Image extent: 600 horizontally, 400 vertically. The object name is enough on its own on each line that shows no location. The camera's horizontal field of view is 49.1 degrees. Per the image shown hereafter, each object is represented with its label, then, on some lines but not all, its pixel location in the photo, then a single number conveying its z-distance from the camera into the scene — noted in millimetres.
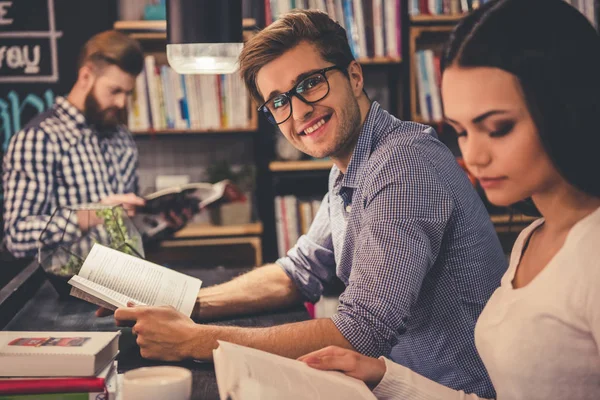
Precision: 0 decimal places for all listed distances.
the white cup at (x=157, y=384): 913
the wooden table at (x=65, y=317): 1321
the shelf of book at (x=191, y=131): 3221
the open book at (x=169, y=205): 2486
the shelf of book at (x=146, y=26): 3160
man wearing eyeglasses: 1219
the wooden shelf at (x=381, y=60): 3195
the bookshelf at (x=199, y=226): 3191
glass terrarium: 1694
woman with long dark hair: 803
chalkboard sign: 3270
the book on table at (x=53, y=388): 884
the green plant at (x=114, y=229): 1723
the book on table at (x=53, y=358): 983
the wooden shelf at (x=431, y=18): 3165
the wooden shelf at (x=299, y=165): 3207
